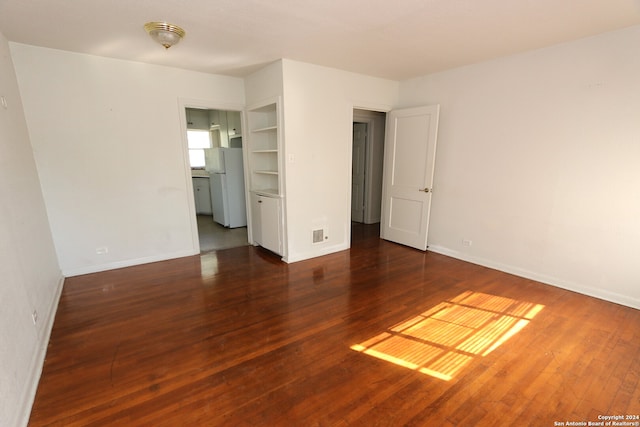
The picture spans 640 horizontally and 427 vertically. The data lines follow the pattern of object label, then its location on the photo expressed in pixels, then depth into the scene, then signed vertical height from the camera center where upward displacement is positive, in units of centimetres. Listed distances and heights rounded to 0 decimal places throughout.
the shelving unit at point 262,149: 423 +0
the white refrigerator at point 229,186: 546 -69
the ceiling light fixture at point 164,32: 233 +92
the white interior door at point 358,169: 580 -41
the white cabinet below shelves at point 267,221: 386 -99
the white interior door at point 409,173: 400 -35
